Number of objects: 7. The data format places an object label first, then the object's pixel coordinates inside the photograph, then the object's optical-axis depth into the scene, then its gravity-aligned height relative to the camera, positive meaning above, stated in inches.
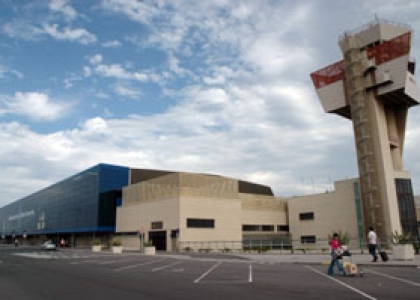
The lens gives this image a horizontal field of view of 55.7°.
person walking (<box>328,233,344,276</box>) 653.3 -33.0
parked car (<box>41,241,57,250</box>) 2273.6 -47.2
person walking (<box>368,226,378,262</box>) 829.2 -22.4
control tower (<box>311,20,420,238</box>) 1924.2 +643.5
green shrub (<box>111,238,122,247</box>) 1984.5 -31.9
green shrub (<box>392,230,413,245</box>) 953.1 -17.4
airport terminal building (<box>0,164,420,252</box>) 2130.9 +140.5
